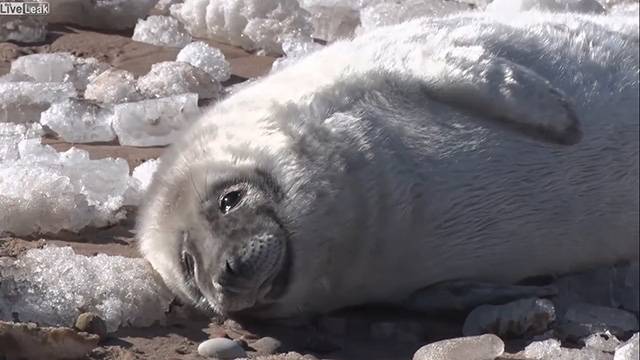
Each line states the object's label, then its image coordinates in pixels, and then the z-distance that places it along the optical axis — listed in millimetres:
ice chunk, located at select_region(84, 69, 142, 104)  12172
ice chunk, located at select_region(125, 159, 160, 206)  10102
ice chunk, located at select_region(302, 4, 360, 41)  14125
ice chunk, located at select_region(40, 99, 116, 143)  11430
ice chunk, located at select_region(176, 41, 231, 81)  12891
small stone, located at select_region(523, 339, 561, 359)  7863
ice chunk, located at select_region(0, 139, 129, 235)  9555
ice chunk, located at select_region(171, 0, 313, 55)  13789
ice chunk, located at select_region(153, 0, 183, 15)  15102
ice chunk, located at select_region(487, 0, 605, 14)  12000
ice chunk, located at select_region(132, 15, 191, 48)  13914
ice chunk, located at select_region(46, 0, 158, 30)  14297
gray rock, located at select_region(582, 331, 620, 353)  8125
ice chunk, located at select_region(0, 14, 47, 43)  13852
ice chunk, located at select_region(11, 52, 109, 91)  12719
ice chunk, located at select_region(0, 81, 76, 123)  11828
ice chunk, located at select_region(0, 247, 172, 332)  8211
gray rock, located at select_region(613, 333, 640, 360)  7574
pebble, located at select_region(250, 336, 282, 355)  8203
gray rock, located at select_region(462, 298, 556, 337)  8328
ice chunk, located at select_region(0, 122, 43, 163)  10750
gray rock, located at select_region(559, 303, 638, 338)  8336
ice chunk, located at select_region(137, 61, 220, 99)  12250
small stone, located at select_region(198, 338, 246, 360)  8008
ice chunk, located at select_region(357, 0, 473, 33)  13742
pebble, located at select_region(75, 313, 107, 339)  8086
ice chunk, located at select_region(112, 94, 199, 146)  11391
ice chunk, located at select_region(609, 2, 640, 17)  11287
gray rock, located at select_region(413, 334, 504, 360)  7715
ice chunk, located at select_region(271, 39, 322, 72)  13141
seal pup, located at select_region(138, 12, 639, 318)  8219
